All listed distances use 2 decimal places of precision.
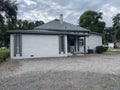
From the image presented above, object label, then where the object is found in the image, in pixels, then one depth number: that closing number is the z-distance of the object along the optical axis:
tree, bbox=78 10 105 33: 25.50
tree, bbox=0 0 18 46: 9.95
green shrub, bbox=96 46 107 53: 13.18
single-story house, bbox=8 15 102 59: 8.85
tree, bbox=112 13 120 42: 32.03
